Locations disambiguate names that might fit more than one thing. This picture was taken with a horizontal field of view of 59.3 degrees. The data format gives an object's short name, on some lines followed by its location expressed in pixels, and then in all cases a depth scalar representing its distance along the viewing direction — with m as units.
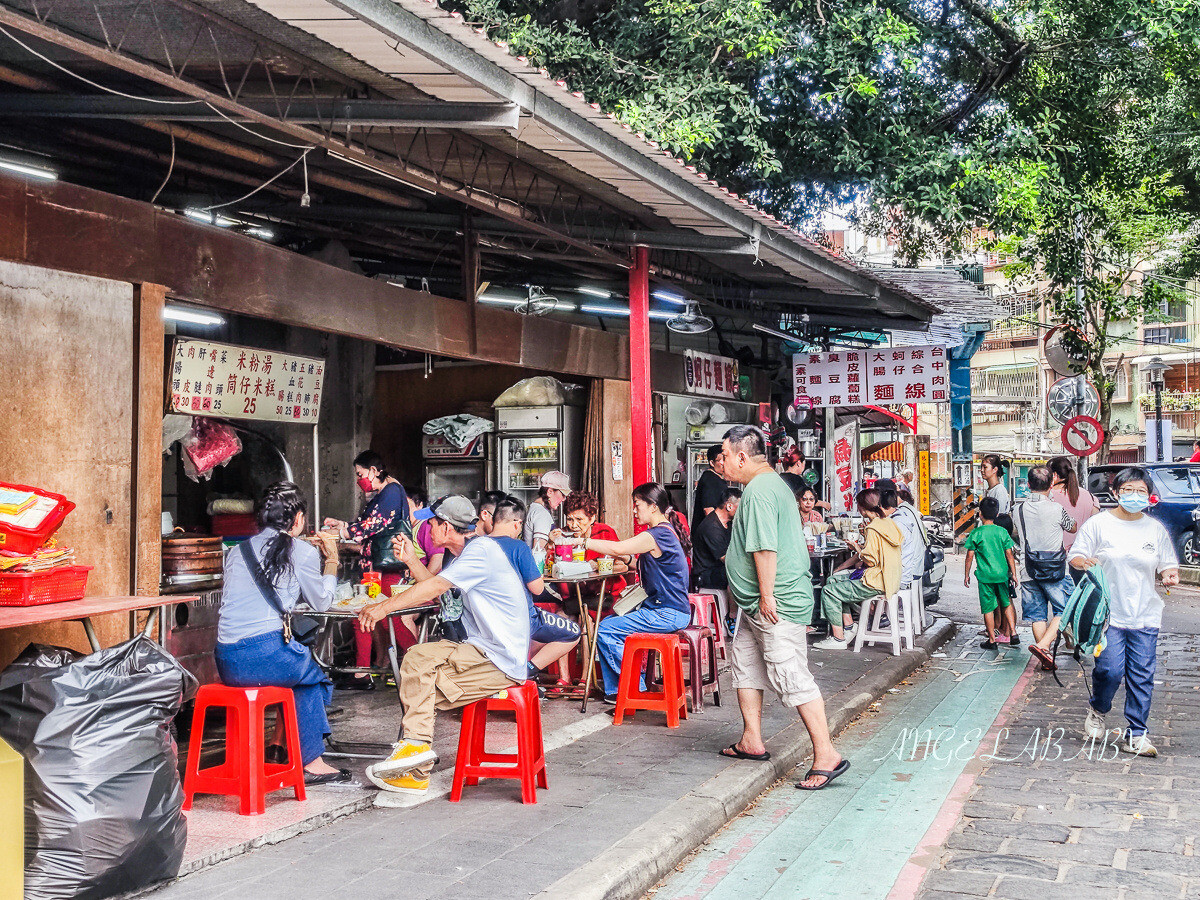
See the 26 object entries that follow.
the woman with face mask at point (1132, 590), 6.59
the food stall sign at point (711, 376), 13.62
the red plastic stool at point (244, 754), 5.06
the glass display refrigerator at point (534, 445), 12.08
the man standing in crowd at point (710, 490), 11.27
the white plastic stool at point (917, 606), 11.20
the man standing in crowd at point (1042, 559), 9.55
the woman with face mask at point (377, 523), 8.30
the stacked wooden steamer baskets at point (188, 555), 7.34
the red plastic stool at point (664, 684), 7.19
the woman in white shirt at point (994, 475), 12.38
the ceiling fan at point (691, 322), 12.01
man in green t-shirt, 5.89
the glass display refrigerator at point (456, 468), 12.55
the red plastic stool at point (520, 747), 5.37
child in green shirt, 10.73
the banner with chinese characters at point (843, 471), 18.70
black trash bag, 3.83
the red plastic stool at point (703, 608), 8.08
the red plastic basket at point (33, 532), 4.70
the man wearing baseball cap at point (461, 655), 5.29
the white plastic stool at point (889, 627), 10.37
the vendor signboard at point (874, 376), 13.98
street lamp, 23.83
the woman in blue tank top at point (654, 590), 7.37
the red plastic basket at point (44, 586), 4.68
